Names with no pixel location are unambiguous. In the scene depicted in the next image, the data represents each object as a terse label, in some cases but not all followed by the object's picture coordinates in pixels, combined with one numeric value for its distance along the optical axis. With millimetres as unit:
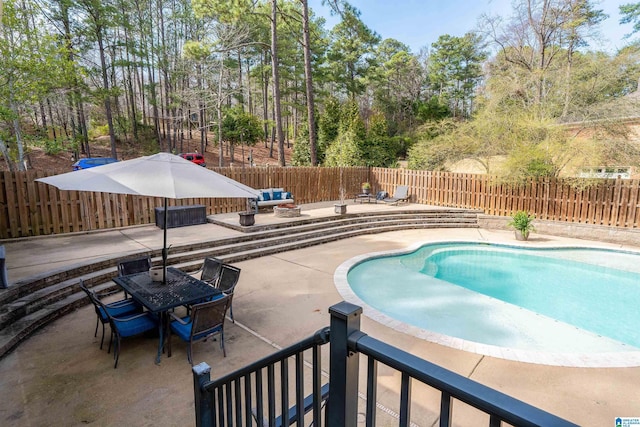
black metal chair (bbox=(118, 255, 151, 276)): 4668
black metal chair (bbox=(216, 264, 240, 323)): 4430
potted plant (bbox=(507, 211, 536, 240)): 9656
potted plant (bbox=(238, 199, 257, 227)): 8422
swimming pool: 4445
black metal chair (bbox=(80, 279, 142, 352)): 3699
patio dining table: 3627
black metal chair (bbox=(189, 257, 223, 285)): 4848
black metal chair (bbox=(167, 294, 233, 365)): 3428
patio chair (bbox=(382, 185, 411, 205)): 13445
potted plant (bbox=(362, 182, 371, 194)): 14234
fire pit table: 10047
